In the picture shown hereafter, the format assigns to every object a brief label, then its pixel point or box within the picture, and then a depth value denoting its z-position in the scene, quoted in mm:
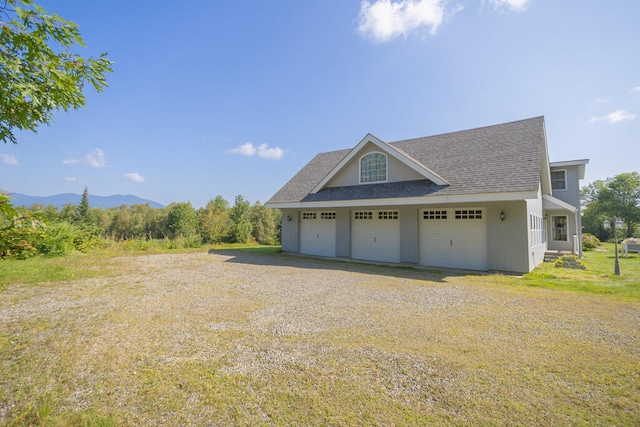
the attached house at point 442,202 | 9688
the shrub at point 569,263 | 11086
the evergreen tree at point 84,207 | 43875
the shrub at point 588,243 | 19938
